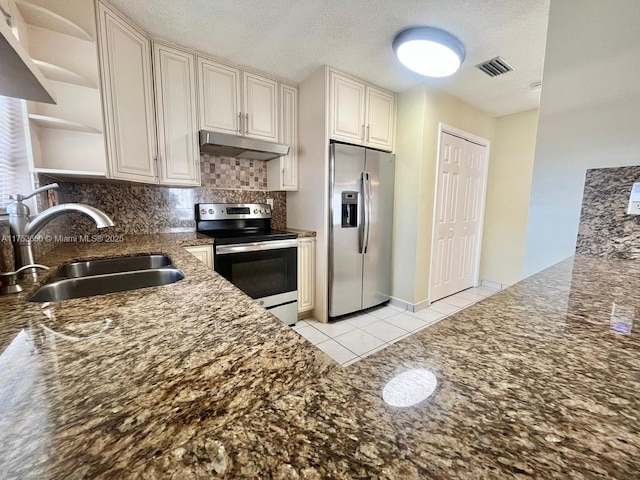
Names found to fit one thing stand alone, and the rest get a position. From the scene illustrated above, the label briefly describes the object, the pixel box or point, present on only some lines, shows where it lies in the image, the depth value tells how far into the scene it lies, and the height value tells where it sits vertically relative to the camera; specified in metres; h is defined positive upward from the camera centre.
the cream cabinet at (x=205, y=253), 2.04 -0.35
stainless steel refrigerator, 2.55 -0.16
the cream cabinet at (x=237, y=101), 2.25 +0.98
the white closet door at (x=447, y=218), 2.99 -0.09
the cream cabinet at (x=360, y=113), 2.46 +0.98
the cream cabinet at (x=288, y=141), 2.69 +0.70
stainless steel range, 2.19 -0.39
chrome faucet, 0.90 -0.05
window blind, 1.23 +0.28
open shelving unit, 1.40 +0.69
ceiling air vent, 2.22 +1.27
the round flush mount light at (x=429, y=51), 1.83 +1.18
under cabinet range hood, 2.12 +0.54
